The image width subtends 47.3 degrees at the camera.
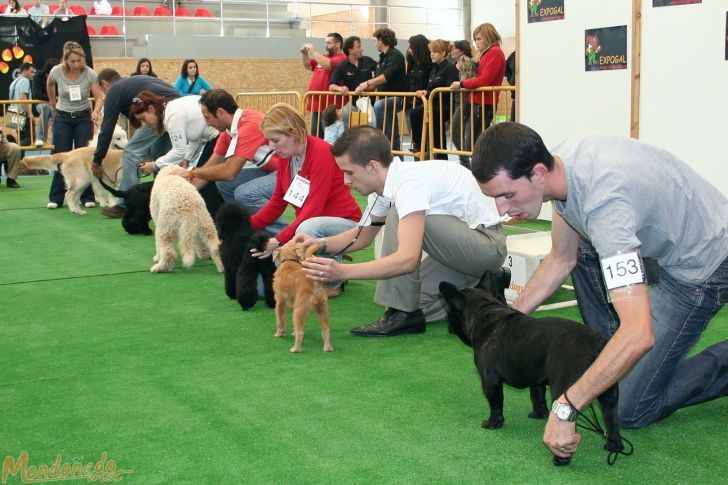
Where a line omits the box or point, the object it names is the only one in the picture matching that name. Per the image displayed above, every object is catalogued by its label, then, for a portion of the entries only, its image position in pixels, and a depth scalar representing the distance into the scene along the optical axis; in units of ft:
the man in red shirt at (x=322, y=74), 37.47
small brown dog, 13.12
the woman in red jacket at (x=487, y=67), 28.68
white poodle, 19.71
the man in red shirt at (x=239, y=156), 19.26
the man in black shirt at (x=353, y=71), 36.47
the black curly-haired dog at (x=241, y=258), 15.84
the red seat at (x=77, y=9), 61.05
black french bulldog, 8.42
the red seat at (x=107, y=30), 60.80
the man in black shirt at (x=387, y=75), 34.40
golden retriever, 29.86
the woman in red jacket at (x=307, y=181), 15.43
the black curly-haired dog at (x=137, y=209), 24.84
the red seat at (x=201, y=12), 66.69
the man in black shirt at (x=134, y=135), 25.45
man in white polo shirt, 12.14
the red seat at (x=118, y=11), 63.87
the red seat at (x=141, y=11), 64.08
